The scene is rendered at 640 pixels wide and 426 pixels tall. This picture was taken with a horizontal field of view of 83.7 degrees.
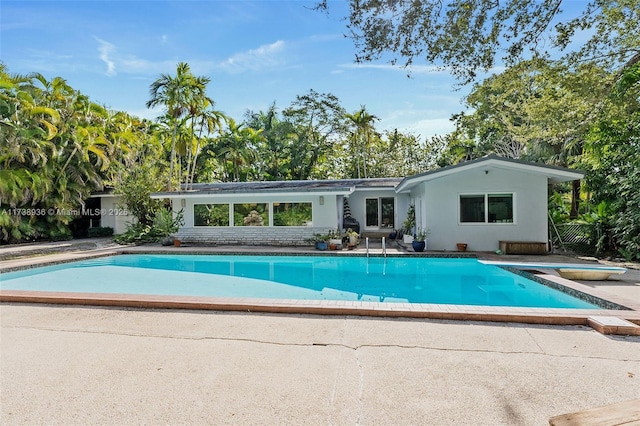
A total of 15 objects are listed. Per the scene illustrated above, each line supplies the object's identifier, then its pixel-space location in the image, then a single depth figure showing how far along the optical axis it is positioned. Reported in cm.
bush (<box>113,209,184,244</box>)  1784
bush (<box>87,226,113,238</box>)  2192
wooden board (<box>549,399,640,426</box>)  197
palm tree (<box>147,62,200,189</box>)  1908
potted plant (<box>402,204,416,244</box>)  1680
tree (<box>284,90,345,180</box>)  3194
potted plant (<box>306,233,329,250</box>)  1528
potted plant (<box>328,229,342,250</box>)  1516
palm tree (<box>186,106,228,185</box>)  2116
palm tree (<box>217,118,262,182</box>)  2867
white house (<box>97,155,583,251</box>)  1340
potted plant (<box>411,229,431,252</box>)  1384
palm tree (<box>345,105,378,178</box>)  2961
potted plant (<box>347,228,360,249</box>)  1558
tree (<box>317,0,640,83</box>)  548
